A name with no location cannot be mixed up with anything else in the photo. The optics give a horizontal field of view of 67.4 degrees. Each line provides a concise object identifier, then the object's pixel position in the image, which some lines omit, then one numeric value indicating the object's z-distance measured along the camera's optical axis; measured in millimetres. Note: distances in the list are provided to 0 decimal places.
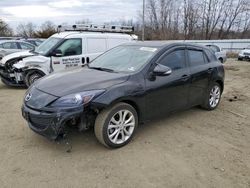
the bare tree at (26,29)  33009
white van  5763
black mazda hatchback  2582
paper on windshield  3352
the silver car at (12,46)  9840
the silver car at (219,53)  11678
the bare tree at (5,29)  33159
